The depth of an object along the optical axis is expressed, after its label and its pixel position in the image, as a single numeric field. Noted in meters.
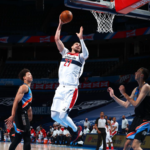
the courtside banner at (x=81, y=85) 23.34
